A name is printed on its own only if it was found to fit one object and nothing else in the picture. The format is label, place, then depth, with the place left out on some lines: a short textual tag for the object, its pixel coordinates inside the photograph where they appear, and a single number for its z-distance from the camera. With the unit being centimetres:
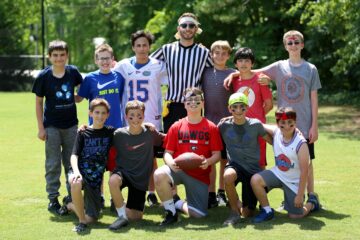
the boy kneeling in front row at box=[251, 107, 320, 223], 701
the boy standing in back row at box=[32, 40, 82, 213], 765
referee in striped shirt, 789
